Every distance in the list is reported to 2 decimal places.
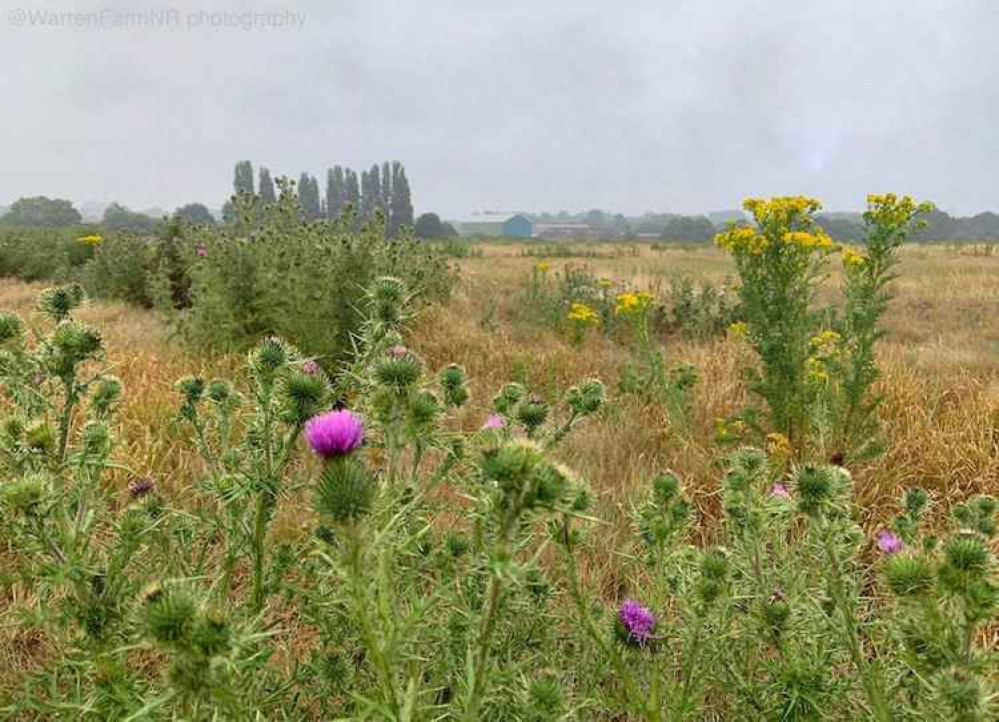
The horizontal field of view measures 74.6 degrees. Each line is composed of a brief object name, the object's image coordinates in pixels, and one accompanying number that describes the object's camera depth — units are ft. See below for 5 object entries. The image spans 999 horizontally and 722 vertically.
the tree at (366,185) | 203.63
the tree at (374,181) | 209.26
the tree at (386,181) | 209.19
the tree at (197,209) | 172.96
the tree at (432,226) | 181.37
